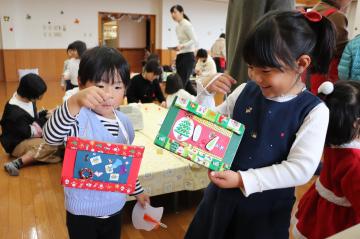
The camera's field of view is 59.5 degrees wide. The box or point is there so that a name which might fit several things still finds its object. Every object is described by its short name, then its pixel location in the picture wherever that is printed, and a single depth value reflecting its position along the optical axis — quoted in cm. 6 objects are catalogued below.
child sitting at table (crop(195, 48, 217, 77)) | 612
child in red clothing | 111
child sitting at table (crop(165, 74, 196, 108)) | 362
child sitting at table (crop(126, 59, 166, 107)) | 379
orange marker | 131
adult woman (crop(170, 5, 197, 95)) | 490
